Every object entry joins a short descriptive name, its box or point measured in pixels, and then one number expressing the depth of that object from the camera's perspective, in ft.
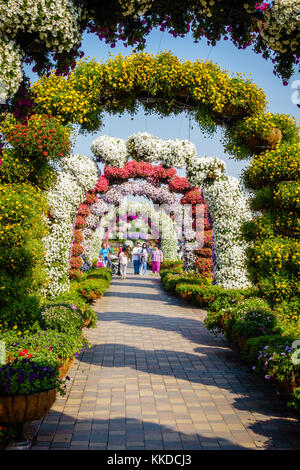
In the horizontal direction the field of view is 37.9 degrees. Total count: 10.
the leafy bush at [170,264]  79.06
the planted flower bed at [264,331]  15.81
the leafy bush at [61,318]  20.10
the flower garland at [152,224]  99.85
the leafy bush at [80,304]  27.07
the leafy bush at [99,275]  57.16
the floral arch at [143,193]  33.04
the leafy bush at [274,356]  15.72
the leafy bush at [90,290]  42.25
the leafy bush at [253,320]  22.08
